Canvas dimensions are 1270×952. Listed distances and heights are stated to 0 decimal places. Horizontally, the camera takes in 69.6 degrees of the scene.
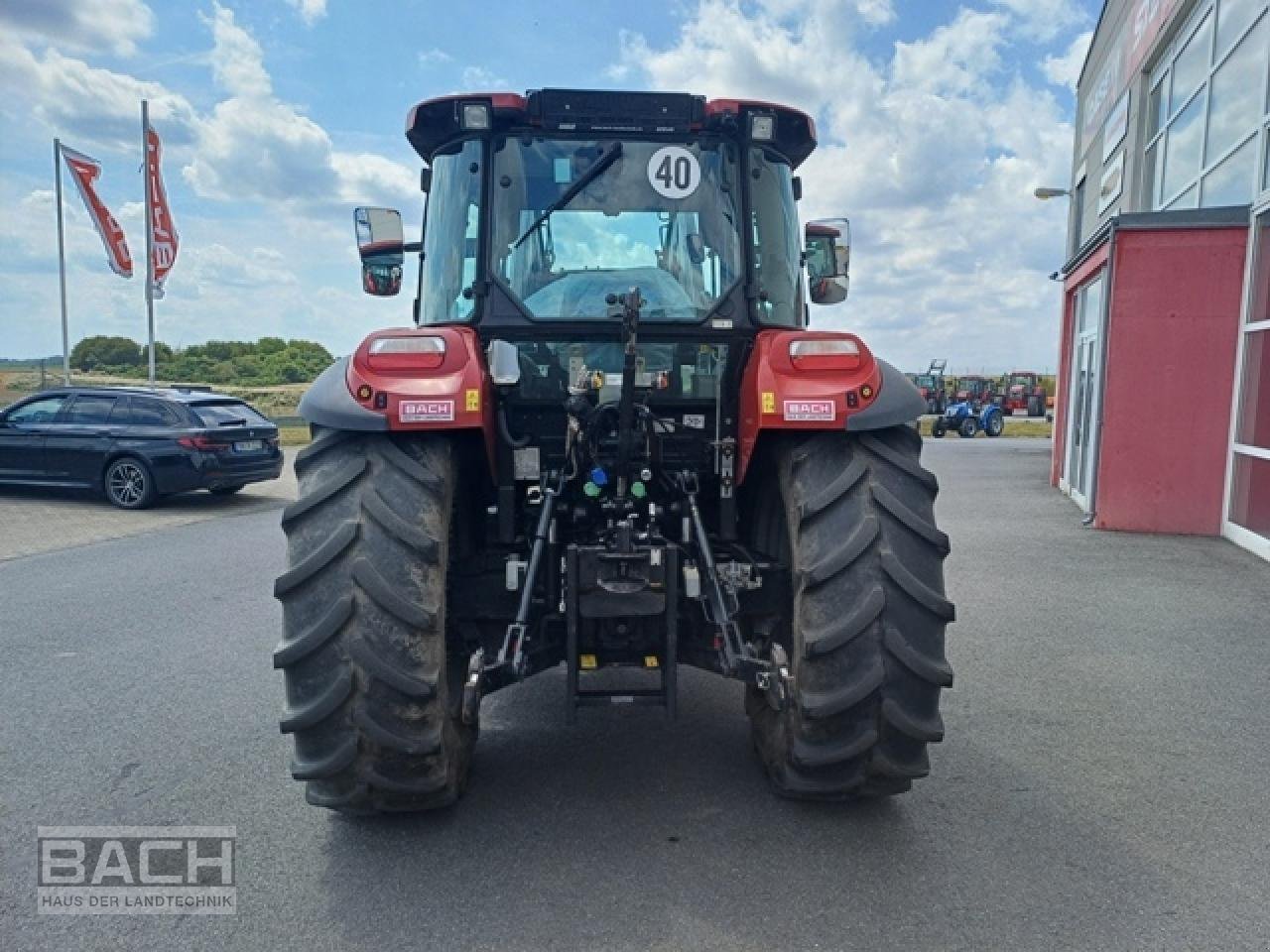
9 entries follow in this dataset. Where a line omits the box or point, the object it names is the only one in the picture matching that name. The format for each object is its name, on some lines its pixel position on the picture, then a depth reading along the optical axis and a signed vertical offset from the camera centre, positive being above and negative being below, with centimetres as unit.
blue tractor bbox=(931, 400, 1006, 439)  2889 -78
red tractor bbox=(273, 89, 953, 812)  293 -33
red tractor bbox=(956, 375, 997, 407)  3288 +20
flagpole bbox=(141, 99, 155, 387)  1847 +218
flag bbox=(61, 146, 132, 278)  1778 +313
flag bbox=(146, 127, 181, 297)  1855 +300
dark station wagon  1168 -91
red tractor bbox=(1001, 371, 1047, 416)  3784 +14
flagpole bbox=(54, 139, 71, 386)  1800 +244
